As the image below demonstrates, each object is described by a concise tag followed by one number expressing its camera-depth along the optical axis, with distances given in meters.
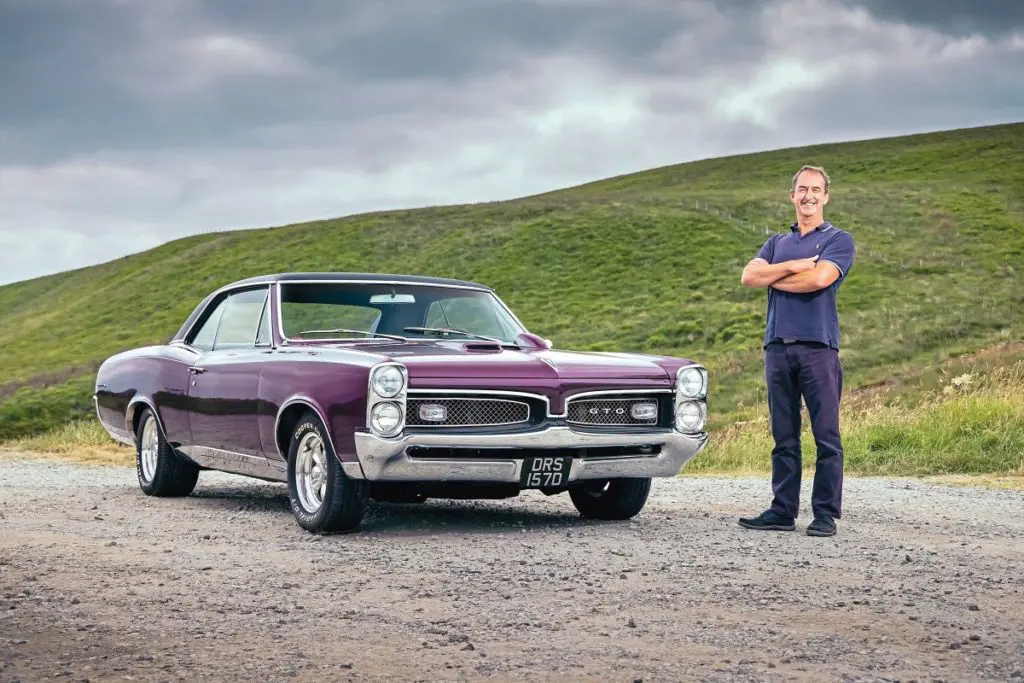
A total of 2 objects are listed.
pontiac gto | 7.43
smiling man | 7.80
